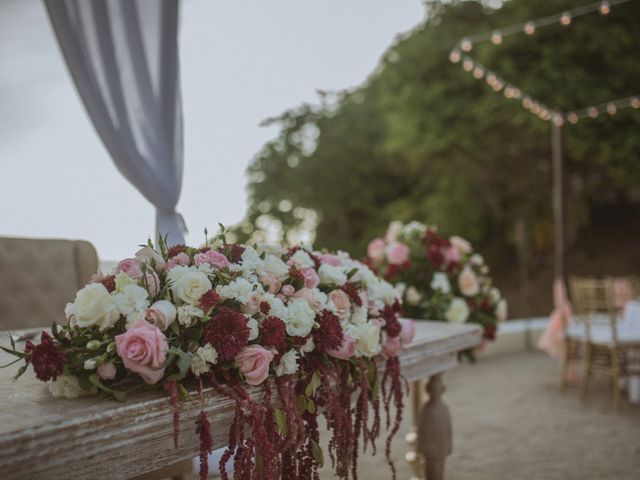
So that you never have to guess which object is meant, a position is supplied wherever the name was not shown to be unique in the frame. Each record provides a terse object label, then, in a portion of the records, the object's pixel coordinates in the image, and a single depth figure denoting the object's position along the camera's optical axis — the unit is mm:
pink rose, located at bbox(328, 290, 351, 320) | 1439
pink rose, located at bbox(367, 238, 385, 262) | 3016
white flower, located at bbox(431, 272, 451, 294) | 2816
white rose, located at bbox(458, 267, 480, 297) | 2846
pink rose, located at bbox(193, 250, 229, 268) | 1312
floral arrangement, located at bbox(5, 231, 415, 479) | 1097
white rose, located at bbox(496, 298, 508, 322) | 2990
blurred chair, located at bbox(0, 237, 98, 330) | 3293
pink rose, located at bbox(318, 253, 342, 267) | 1622
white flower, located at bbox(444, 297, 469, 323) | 2756
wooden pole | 6711
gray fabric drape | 2471
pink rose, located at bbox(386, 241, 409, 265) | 2895
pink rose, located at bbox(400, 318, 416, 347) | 1669
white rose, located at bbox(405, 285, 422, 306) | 2836
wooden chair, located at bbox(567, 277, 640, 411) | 4539
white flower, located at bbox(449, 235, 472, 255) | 3000
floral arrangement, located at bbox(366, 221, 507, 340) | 2826
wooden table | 911
